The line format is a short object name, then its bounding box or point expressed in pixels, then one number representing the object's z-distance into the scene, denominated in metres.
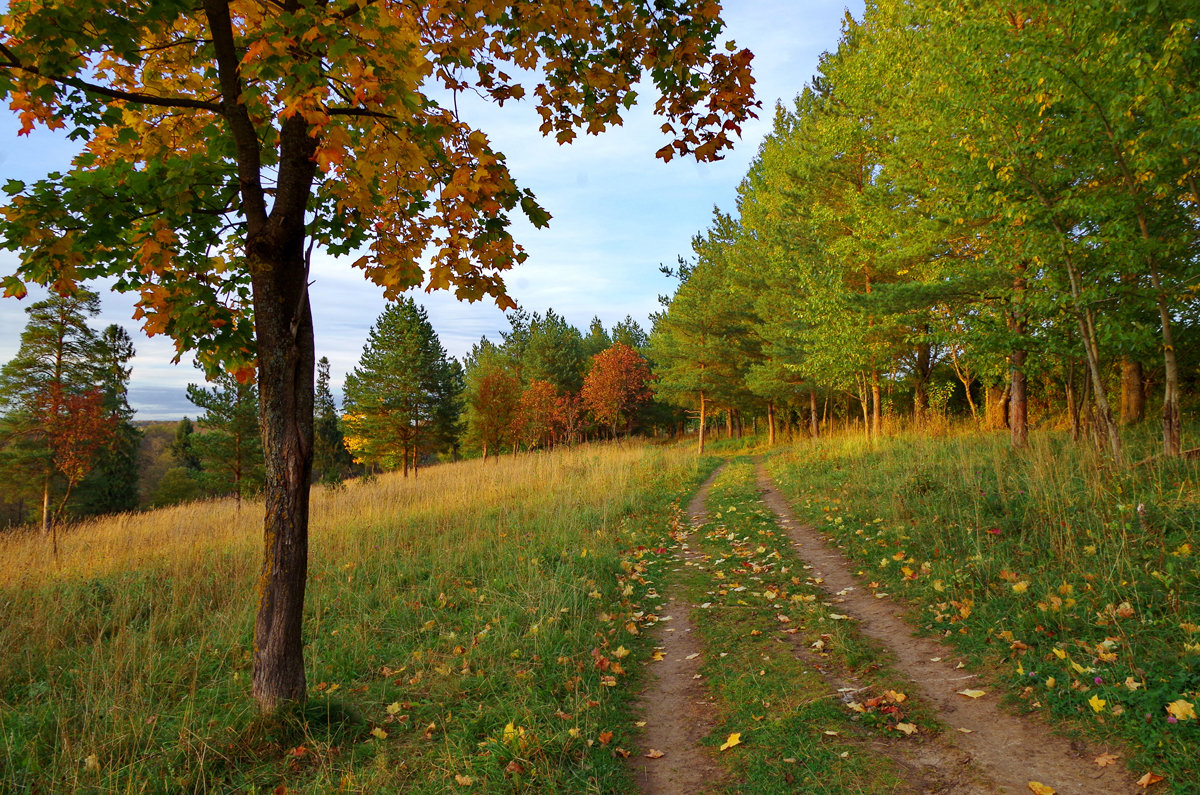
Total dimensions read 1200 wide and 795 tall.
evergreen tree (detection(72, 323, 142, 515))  32.34
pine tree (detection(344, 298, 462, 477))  30.77
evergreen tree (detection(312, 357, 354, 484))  46.00
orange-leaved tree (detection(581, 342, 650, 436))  34.19
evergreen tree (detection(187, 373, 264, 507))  27.86
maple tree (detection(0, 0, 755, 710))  2.80
